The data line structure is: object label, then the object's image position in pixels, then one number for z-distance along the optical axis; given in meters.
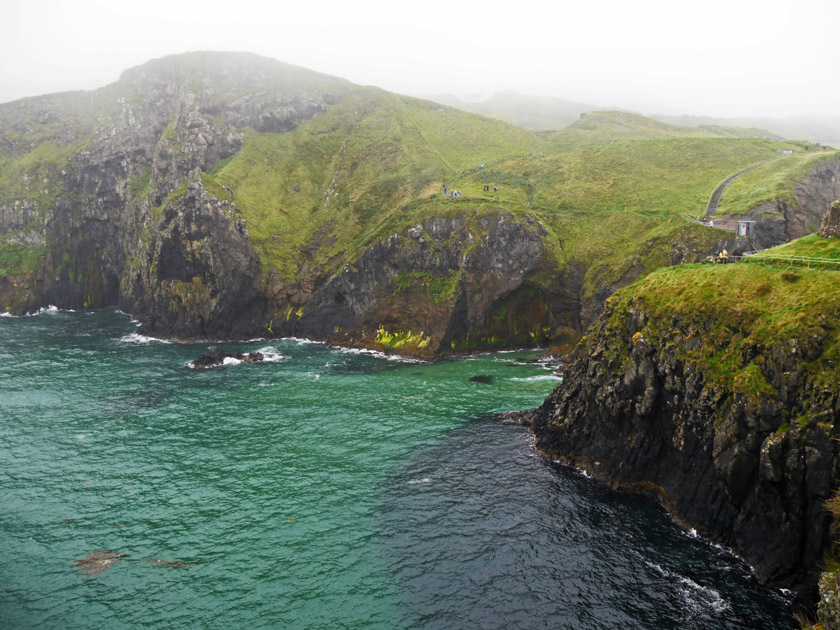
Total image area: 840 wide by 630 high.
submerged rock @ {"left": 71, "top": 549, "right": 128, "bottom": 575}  33.38
